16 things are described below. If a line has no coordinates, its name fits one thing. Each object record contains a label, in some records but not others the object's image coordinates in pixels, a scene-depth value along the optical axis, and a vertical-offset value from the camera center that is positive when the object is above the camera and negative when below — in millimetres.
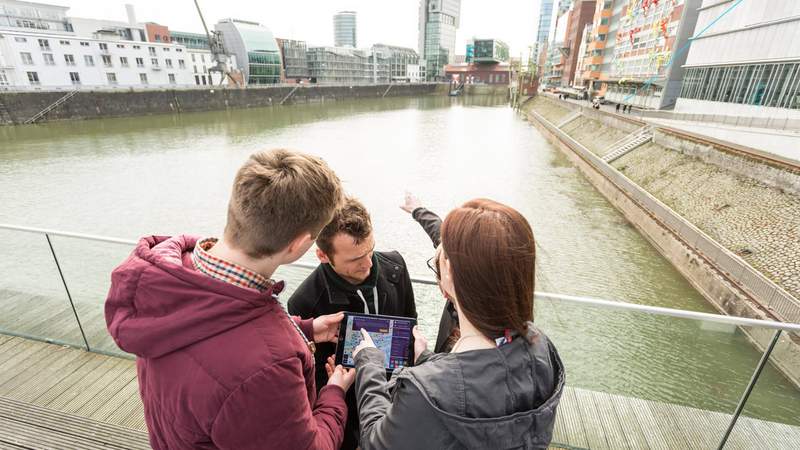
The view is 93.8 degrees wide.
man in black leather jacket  1820 -936
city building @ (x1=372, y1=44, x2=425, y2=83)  104125 +4825
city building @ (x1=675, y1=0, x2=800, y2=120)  14820 +1184
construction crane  54938 +2991
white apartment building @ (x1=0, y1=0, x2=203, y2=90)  34188 +1740
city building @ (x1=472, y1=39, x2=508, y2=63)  103362 +8239
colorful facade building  27219 +2860
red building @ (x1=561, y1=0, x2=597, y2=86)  61125 +8443
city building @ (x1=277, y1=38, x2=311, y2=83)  76312 +3325
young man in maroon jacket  913 -576
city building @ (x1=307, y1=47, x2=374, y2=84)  79688 +2865
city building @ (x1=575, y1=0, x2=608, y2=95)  45750 +4479
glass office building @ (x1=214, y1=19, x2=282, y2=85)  65375 +4607
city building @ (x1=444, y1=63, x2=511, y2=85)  104562 +2438
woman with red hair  915 -682
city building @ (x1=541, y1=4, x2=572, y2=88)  75000 +5581
